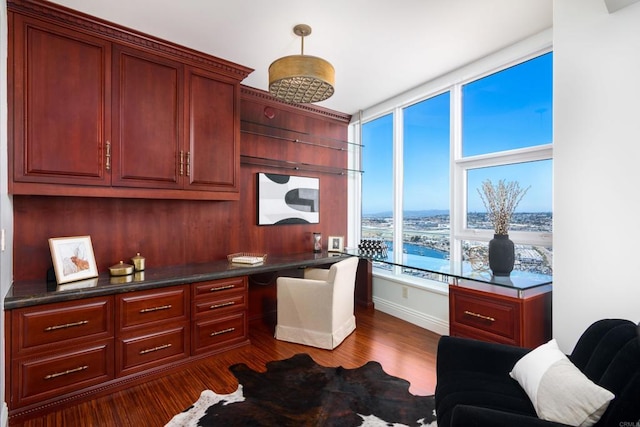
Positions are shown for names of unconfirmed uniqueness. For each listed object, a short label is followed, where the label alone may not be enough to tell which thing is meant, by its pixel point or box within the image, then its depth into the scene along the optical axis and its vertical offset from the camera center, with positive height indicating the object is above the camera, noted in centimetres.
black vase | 236 -32
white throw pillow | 107 -66
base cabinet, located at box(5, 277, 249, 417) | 191 -88
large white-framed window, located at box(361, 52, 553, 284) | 264 +47
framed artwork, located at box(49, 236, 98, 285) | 220 -32
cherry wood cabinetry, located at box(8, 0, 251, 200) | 206 +77
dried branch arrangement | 242 +11
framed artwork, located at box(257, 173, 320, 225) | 366 +17
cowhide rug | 189 -122
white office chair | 289 -89
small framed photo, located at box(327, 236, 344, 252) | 408 -40
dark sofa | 103 -69
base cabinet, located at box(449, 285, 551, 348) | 199 -69
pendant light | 206 +91
